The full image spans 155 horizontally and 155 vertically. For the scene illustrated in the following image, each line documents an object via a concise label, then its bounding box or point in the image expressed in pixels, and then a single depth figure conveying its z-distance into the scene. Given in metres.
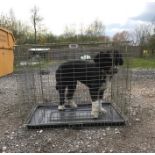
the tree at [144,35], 12.85
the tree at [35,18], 14.04
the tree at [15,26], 11.25
